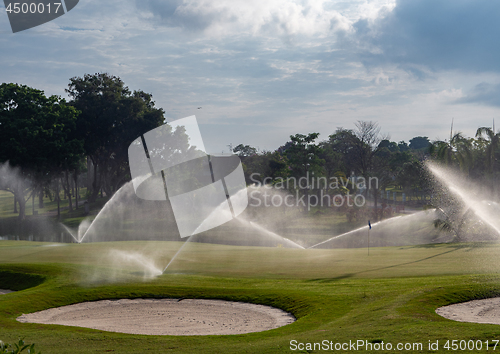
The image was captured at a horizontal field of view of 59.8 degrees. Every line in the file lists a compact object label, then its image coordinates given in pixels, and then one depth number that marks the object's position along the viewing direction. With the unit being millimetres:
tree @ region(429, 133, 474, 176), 47406
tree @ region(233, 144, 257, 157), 133500
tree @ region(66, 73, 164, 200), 73250
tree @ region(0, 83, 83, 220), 61156
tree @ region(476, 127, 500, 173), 61675
